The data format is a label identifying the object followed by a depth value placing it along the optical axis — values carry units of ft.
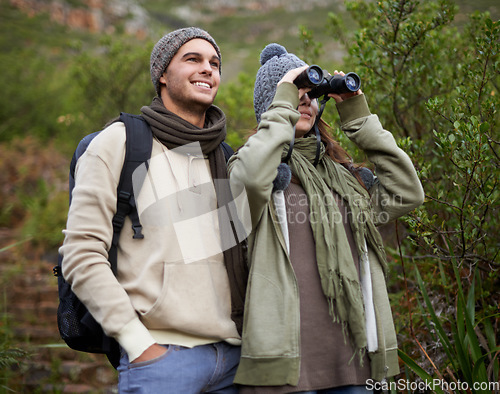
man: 5.76
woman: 5.96
